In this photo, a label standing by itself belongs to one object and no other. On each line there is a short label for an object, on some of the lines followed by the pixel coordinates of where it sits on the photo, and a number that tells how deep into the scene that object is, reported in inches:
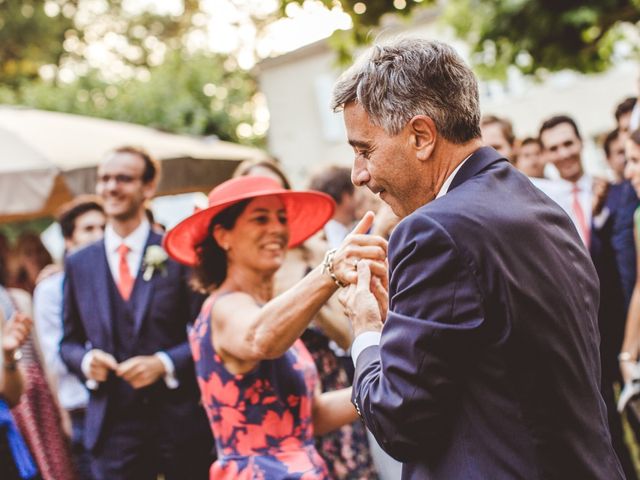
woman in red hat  105.7
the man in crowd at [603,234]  218.5
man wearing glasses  172.4
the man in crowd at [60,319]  223.6
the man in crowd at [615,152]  262.1
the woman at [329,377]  182.7
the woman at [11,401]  160.1
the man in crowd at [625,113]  237.8
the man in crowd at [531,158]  254.7
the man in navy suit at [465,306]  70.1
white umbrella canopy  265.3
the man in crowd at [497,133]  212.4
